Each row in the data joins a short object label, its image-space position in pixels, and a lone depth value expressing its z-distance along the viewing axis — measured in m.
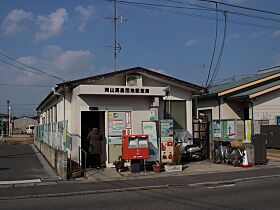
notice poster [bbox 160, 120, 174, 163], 15.44
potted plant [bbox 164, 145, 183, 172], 14.47
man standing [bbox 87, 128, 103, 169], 14.91
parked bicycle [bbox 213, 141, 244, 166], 15.78
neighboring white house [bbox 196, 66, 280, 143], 22.45
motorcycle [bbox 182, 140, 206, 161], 17.25
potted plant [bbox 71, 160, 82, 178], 13.30
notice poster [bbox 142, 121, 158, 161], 15.53
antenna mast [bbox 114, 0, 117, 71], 22.02
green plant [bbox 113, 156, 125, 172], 14.52
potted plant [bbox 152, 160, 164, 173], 14.39
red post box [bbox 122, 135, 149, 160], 14.17
